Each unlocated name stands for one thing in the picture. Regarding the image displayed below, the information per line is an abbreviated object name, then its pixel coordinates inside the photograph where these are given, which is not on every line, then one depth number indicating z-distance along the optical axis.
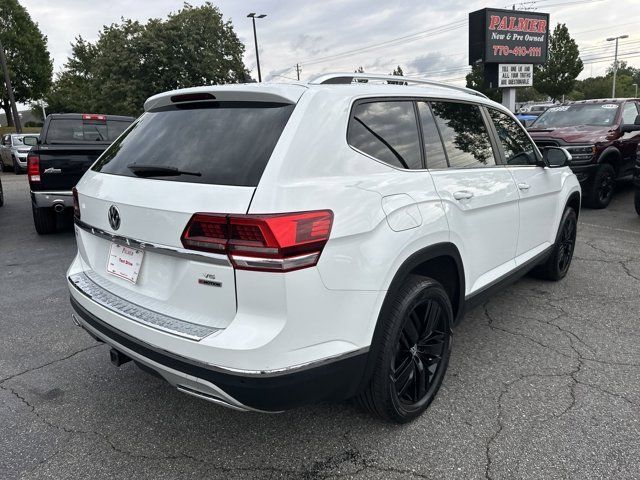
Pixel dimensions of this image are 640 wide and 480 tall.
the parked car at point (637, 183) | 7.17
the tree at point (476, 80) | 44.88
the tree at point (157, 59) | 29.42
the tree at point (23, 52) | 40.16
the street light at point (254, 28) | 28.67
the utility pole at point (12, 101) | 25.03
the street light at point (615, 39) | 51.02
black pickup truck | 6.39
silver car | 16.97
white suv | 1.91
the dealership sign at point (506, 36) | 13.08
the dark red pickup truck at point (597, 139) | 8.23
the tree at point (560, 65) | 40.78
